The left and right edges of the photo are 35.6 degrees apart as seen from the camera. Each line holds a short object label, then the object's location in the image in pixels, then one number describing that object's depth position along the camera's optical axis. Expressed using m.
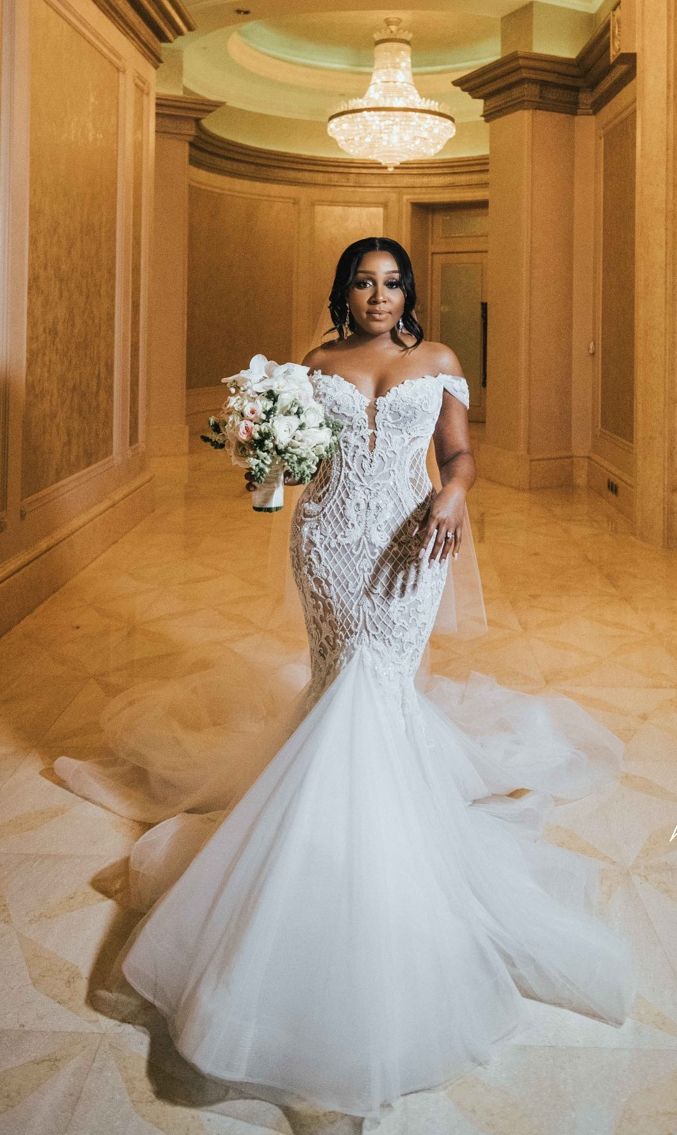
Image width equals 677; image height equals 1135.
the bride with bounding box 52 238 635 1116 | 2.01
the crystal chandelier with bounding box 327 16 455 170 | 10.85
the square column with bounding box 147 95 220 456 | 11.25
